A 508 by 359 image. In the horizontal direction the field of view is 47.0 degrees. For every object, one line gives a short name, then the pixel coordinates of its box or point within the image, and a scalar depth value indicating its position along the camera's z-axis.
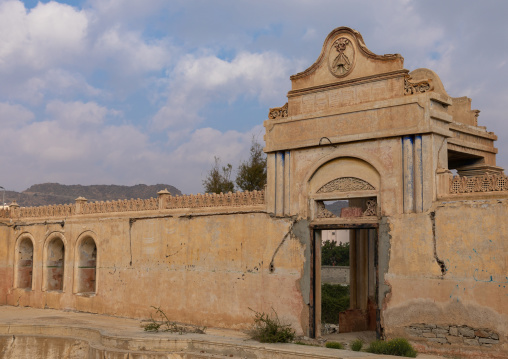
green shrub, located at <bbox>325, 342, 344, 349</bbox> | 11.70
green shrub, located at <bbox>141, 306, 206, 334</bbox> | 12.98
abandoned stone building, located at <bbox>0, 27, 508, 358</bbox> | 10.87
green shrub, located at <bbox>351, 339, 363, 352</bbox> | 11.44
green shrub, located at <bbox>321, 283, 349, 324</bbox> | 21.16
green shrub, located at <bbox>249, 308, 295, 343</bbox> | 11.41
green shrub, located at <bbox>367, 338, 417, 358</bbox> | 10.66
